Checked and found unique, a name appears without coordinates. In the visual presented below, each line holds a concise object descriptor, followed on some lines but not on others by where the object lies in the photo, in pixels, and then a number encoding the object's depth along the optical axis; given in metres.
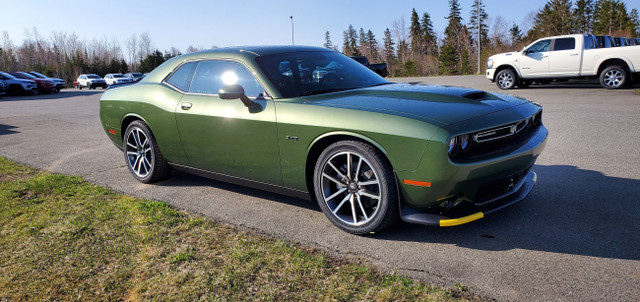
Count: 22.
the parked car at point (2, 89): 27.99
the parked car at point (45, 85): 31.53
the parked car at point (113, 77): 45.06
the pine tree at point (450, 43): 54.47
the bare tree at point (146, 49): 105.44
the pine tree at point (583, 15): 62.69
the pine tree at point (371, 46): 86.62
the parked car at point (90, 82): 44.97
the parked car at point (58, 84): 33.12
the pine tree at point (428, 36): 77.44
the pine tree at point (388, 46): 86.71
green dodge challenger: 3.12
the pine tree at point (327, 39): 111.44
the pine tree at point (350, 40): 103.53
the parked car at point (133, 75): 49.40
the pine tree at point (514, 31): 76.16
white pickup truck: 13.34
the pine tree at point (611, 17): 60.06
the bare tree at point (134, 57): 105.44
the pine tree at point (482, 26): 72.50
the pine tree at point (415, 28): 84.50
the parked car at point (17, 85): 29.58
